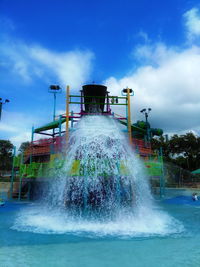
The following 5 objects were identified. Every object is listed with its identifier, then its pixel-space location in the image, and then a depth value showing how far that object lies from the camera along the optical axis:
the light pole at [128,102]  17.52
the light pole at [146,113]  31.34
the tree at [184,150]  44.22
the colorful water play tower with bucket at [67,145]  15.78
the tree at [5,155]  56.74
